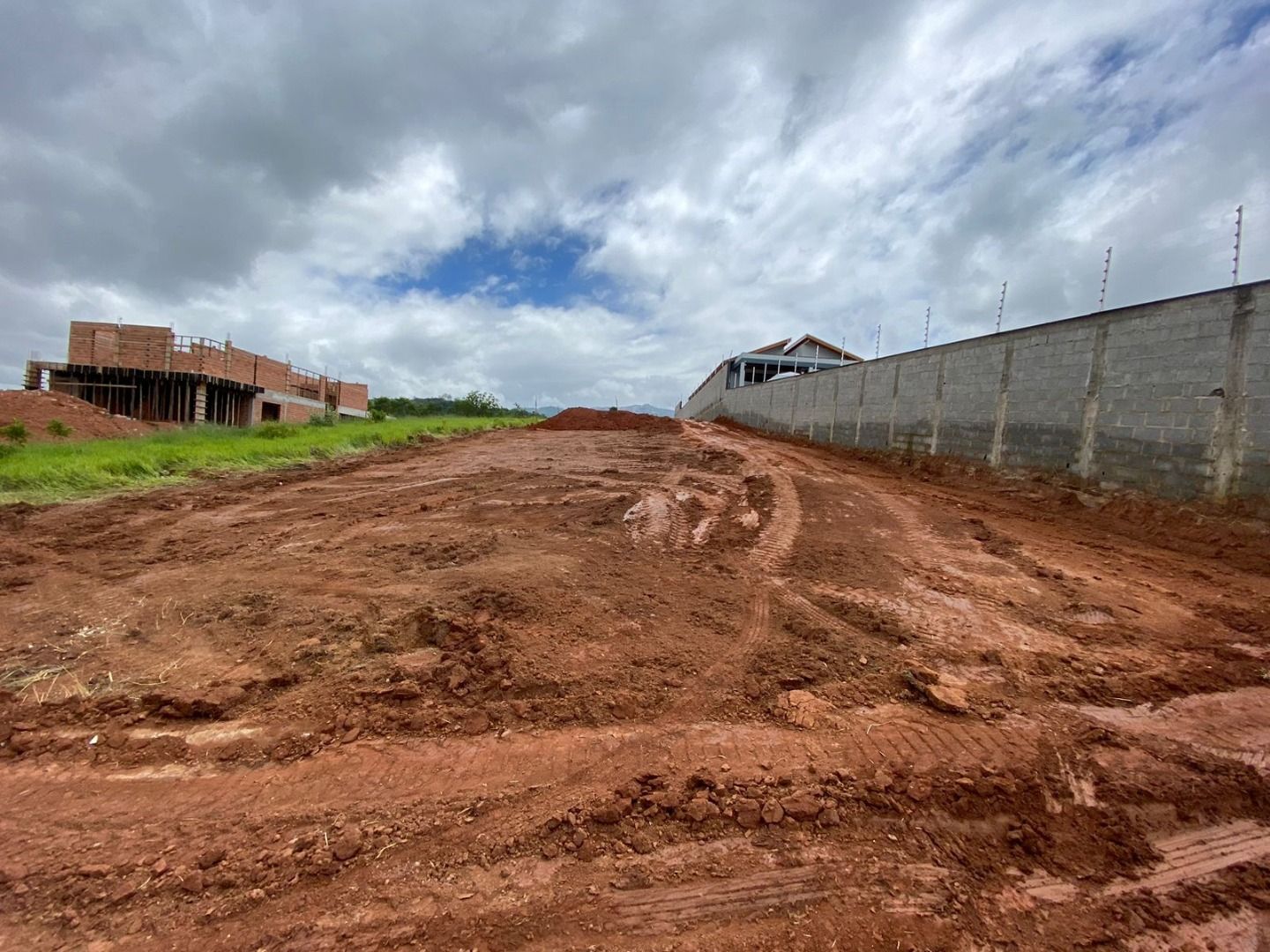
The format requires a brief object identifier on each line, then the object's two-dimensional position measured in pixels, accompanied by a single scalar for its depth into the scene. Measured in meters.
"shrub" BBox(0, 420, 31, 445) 15.63
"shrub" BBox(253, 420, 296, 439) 16.78
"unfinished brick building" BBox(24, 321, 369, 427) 25.11
